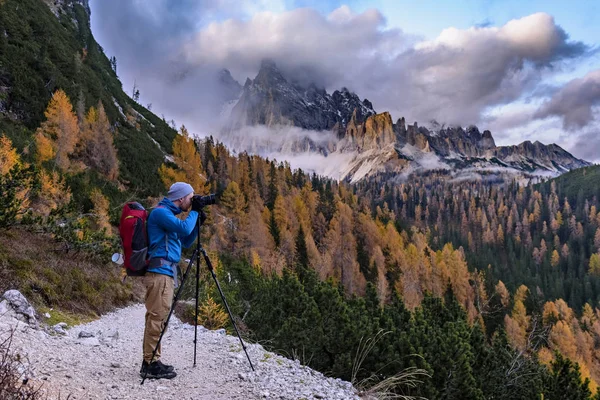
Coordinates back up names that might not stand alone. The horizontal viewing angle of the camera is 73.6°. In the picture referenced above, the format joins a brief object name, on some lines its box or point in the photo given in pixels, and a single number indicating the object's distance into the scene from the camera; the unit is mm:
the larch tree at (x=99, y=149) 38562
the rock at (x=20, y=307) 6172
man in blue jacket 4574
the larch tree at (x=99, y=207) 21409
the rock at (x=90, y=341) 5793
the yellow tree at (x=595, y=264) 122812
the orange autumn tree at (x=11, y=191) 8992
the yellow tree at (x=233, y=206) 51438
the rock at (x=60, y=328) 6328
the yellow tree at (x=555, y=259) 129850
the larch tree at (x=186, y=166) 48944
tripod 4578
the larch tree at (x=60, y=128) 32750
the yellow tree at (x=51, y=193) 20269
